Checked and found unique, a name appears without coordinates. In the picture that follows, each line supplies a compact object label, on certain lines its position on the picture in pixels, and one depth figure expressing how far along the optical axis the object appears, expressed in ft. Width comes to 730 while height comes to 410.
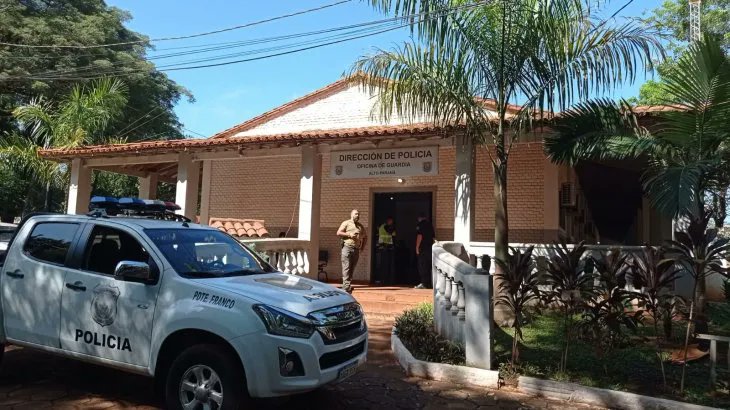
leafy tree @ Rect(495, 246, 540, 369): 17.17
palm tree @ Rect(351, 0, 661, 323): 22.72
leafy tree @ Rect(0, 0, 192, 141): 68.96
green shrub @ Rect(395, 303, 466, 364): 18.28
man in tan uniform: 32.65
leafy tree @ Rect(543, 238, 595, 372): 16.69
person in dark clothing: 36.73
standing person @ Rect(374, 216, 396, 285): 39.22
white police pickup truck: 11.89
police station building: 32.86
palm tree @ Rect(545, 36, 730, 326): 17.29
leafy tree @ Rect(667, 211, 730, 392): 15.65
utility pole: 43.18
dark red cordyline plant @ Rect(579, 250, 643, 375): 16.29
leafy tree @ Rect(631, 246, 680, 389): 16.93
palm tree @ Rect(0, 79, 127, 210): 49.62
